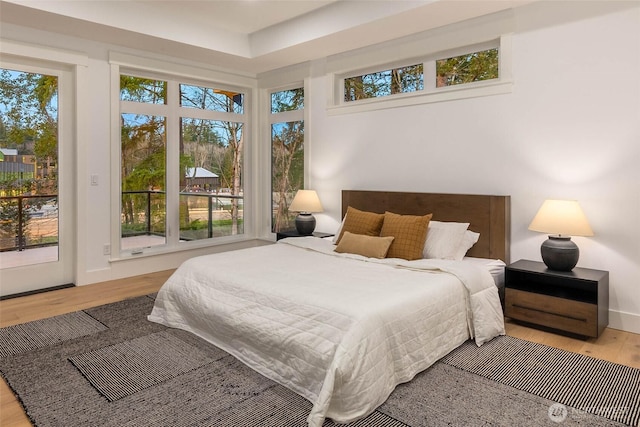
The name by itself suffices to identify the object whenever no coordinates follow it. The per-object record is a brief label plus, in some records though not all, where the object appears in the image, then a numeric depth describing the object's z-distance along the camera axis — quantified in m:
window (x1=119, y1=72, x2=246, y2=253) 4.68
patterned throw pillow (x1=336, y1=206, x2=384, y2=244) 3.79
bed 2.00
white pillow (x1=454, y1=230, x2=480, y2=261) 3.44
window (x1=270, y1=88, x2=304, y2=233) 5.45
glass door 3.88
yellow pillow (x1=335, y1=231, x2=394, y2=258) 3.41
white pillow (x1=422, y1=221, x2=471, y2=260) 3.42
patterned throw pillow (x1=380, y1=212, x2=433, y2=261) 3.38
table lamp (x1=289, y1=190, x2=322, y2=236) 4.85
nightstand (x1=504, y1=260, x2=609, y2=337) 2.82
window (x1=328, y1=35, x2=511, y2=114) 3.66
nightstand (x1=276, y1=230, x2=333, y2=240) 4.89
